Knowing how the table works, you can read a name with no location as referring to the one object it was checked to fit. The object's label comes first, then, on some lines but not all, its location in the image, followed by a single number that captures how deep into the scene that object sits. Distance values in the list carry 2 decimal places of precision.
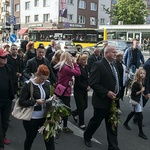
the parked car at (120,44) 21.11
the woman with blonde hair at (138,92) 5.57
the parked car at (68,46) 25.91
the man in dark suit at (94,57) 8.36
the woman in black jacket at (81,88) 5.76
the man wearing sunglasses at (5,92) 4.46
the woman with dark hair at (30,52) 8.01
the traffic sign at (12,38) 17.50
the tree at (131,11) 40.16
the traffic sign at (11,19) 17.22
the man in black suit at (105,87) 4.36
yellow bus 29.30
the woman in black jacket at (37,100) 3.65
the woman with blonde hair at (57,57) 6.18
